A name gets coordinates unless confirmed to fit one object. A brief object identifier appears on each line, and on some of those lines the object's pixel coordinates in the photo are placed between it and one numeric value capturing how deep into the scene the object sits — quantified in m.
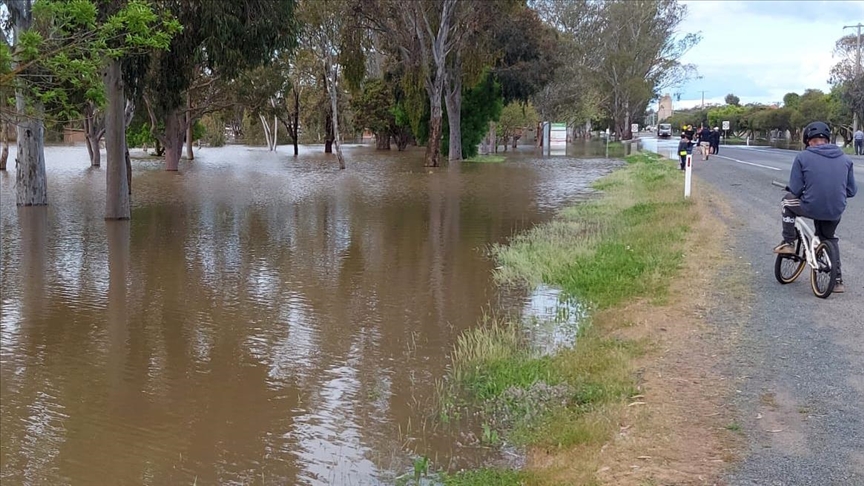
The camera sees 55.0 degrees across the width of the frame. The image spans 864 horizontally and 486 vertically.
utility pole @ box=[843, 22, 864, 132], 49.66
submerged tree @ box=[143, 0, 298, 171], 15.52
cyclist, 8.57
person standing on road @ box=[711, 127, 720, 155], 42.86
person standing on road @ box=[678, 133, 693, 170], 26.26
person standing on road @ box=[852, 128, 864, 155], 42.56
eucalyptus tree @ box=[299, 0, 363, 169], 32.91
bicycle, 8.66
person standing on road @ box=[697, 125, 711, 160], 37.33
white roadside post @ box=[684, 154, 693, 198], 18.44
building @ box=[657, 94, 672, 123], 186.86
